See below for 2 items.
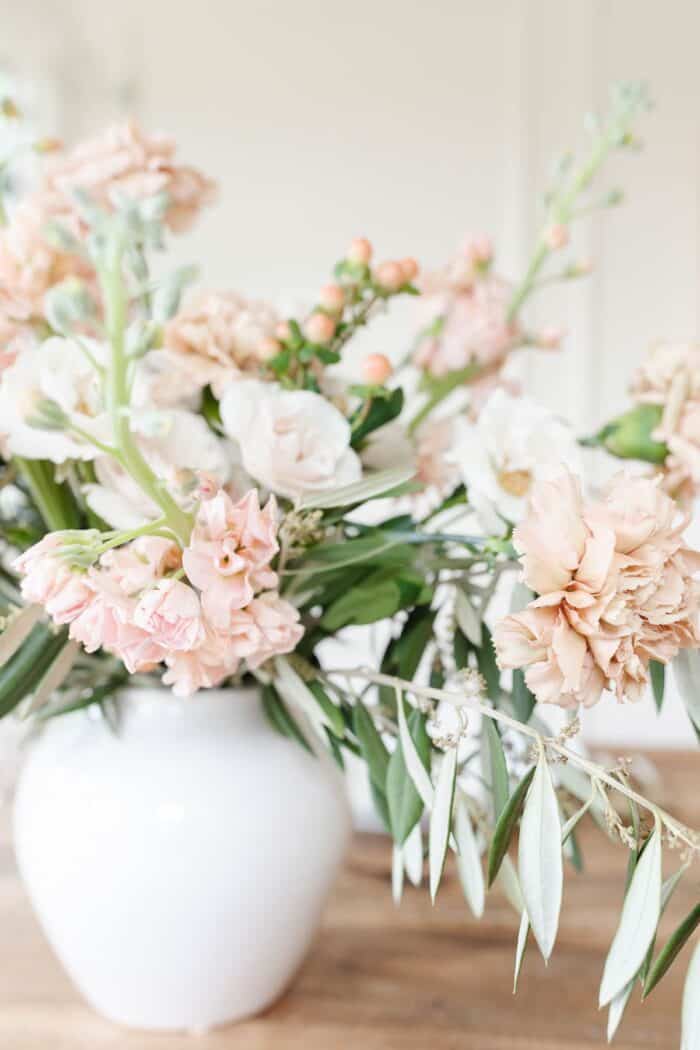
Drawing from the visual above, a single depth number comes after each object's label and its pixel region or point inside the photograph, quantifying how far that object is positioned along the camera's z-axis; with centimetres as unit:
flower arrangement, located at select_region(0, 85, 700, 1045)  43
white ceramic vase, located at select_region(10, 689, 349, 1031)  60
